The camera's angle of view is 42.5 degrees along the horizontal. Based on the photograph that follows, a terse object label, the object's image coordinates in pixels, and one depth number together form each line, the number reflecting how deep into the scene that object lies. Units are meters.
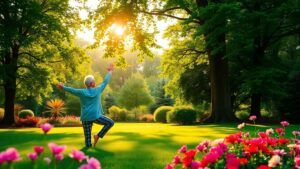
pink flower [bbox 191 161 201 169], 3.40
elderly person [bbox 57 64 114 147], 9.17
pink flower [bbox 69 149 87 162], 2.65
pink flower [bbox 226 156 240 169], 3.30
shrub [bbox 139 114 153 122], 40.79
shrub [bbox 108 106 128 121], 42.47
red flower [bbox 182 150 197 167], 3.64
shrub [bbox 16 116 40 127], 27.66
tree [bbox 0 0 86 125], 24.03
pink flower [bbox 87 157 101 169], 2.46
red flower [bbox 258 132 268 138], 5.32
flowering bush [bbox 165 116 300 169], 3.50
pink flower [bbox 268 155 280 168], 3.41
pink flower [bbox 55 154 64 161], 2.57
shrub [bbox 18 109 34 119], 36.30
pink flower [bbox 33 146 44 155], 2.51
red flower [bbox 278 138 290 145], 5.11
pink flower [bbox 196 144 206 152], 4.30
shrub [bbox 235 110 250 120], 34.65
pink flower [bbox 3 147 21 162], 2.23
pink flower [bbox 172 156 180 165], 3.91
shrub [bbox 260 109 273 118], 34.20
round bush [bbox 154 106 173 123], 35.09
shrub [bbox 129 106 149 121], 42.88
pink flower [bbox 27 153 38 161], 2.47
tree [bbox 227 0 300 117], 20.17
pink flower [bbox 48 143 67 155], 2.52
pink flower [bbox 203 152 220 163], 3.56
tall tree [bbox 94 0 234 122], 22.48
